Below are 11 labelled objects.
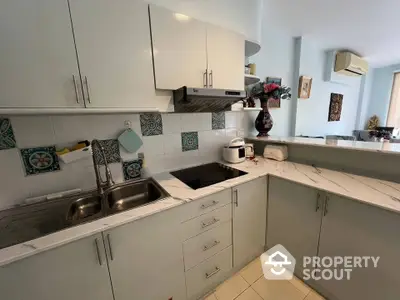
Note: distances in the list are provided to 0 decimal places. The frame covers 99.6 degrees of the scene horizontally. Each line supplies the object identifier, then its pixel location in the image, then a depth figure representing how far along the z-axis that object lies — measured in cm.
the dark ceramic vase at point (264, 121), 194
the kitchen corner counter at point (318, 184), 94
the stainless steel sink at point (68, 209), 86
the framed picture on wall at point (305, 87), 249
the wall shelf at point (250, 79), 159
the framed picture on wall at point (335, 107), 320
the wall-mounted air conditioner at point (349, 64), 278
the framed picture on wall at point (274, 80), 217
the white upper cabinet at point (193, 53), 108
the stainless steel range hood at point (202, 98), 106
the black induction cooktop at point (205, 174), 136
